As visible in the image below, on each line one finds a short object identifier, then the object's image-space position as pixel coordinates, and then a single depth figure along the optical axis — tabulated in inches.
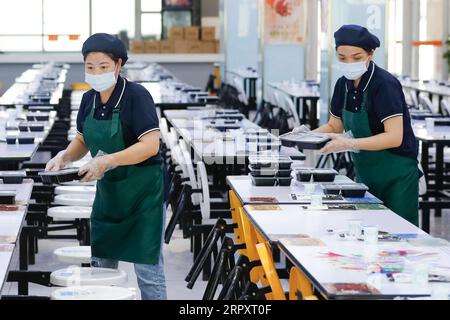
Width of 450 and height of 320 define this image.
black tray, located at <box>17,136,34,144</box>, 297.1
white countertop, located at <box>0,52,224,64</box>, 853.8
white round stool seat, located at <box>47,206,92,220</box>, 250.7
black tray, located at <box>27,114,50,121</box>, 366.9
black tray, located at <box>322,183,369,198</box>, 206.1
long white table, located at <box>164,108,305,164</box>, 277.6
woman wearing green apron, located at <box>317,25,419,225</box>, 207.2
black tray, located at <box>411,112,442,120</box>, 365.7
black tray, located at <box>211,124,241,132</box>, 338.6
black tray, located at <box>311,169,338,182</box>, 221.6
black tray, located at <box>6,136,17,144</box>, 296.4
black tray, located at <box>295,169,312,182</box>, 223.6
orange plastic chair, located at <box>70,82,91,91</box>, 732.9
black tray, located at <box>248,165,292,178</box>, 223.6
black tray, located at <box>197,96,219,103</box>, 466.3
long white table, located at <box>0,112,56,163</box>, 270.1
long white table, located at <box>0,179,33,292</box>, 152.1
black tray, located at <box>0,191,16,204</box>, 198.1
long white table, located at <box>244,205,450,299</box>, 136.3
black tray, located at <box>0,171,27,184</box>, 223.1
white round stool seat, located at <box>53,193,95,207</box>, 264.7
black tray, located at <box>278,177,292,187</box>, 221.3
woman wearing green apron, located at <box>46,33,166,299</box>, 186.1
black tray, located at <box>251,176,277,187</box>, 221.3
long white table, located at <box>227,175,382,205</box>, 201.6
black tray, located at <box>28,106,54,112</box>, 406.0
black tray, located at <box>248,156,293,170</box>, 224.8
